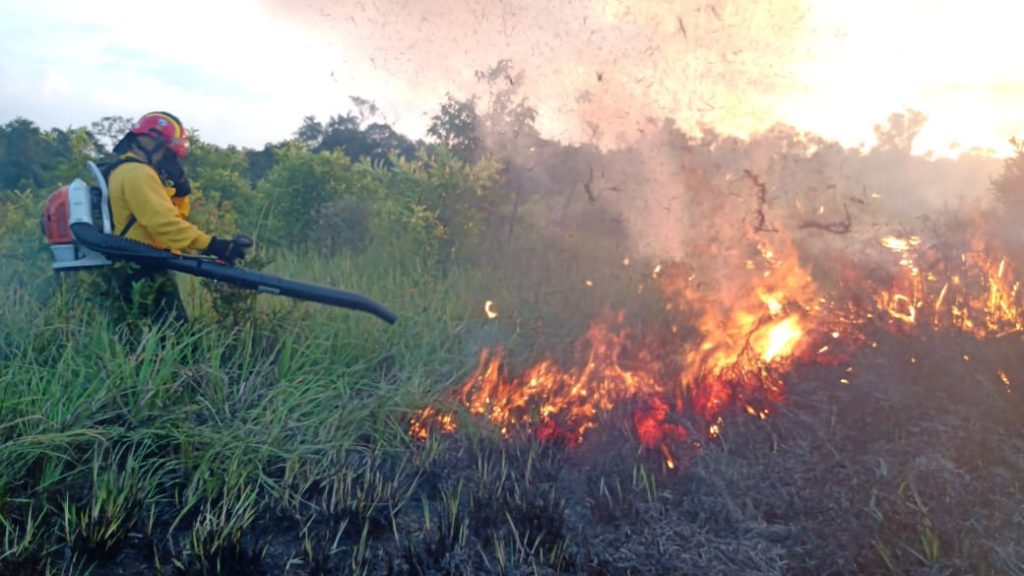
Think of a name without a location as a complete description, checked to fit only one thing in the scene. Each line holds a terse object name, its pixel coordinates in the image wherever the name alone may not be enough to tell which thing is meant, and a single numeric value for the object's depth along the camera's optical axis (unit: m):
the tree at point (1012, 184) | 10.77
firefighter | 5.29
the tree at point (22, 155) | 12.52
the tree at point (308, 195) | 8.99
